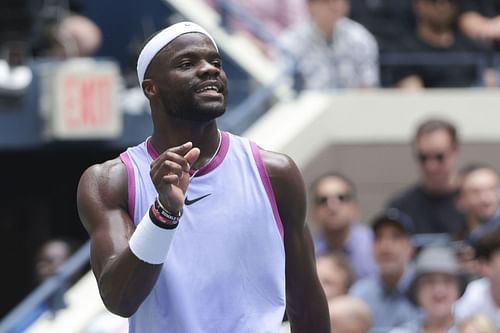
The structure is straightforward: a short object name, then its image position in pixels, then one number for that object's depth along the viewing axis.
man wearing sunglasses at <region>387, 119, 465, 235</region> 19.87
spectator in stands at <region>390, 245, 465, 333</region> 16.92
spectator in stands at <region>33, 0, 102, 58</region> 24.75
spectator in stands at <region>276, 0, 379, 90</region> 23.14
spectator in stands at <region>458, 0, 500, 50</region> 24.86
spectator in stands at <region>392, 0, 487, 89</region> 24.20
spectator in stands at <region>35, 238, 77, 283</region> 22.72
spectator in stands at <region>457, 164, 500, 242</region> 19.03
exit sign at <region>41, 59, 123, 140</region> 23.53
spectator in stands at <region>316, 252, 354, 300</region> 17.83
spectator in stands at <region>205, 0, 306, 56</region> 26.11
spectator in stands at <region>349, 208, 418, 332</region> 18.06
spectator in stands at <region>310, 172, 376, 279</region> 19.22
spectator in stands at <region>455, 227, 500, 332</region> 16.95
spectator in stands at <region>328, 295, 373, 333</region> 16.56
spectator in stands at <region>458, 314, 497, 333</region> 15.86
